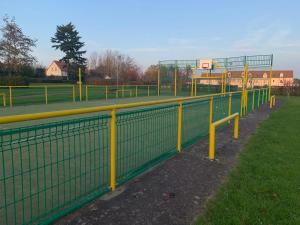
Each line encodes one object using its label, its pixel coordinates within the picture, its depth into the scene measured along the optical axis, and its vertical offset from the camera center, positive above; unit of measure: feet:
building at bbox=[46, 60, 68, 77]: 284.94 +15.72
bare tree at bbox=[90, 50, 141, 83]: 197.67 +12.61
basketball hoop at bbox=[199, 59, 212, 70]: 92.22 +6.73
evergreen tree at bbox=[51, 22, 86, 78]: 173.68 +24.99
